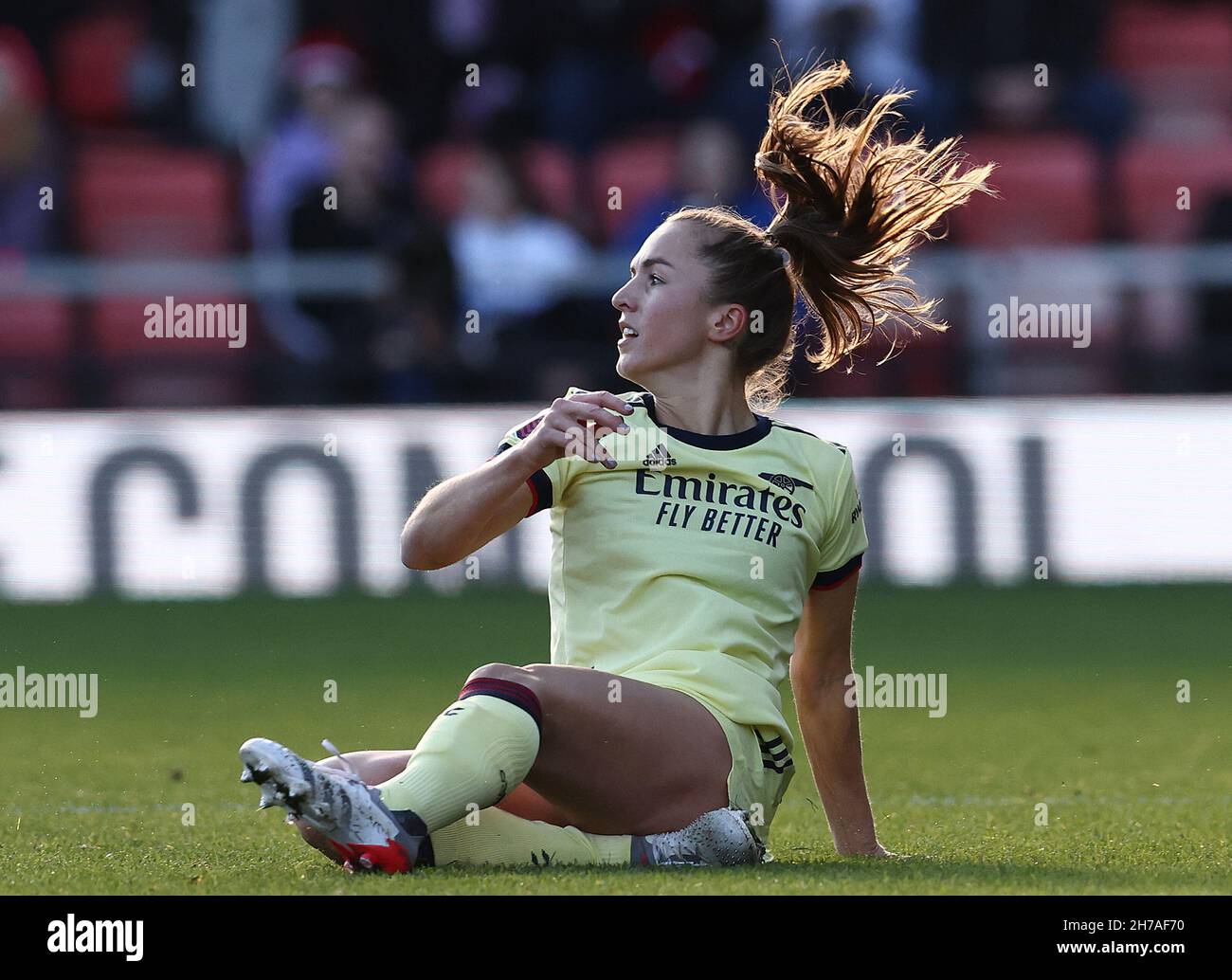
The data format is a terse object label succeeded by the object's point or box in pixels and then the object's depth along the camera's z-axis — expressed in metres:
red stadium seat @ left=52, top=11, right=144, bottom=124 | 14.54
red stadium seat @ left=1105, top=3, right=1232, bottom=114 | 14.79
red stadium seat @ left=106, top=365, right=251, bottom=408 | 11.85
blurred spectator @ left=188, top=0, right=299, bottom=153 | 14.20
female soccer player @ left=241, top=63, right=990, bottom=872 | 3.88
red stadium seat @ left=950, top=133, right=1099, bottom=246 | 13.69
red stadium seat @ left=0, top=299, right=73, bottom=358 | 12.53
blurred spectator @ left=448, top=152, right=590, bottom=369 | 11.94
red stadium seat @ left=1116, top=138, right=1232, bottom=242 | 13.65
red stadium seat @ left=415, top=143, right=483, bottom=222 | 13.40
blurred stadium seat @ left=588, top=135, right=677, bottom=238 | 13.13
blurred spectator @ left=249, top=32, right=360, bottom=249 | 12.80
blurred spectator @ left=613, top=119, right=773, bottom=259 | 11.65
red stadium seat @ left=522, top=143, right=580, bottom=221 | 12.73
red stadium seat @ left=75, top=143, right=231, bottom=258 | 13.47
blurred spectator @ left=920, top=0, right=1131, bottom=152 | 14.13
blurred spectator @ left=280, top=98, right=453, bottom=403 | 11.68
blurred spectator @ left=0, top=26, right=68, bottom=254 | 13.16
